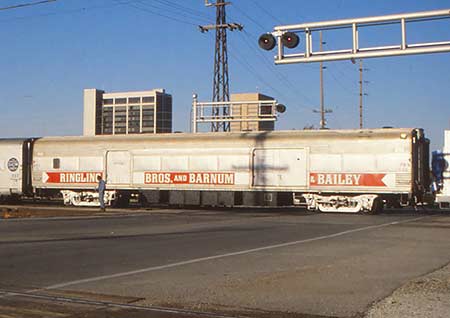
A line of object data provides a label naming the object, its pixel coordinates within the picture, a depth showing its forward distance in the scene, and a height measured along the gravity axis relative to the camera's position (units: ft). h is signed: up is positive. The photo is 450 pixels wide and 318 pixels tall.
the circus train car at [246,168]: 90.53 +2.57
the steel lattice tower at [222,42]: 140.34 +33.61
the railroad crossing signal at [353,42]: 60.20 +15.53
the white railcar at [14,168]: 113.91 +2.78
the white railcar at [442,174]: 76.64 +1.30
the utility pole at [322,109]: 193.53 +24.49
